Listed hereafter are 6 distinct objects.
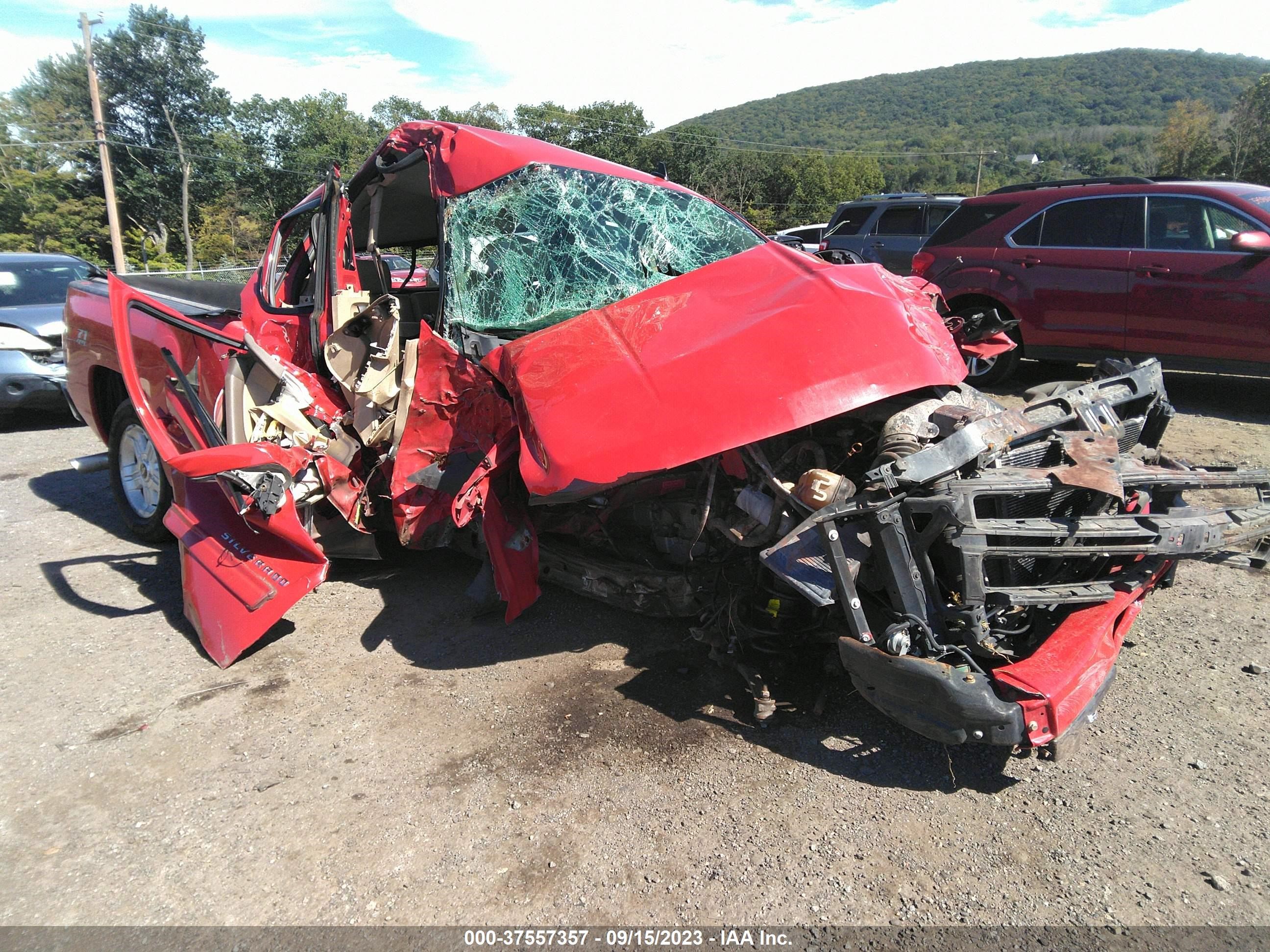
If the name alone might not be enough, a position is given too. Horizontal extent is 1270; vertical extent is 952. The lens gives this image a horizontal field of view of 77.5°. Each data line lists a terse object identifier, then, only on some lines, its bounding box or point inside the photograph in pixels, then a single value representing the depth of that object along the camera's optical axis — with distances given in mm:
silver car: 7871
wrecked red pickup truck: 2600
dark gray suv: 11406
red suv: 6324
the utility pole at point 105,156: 25250
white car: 18797
